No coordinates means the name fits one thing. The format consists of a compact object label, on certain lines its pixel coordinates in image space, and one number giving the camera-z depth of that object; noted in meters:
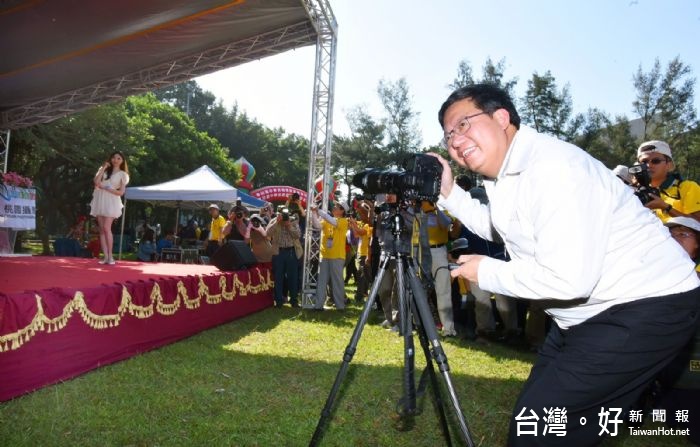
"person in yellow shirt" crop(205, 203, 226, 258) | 10.57
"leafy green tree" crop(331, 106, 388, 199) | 40.25
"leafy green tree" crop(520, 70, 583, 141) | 32.00
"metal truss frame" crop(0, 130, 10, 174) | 10.70
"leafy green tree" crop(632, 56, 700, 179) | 26.41
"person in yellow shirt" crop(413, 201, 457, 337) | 5.80
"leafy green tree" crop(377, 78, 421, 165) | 39.66
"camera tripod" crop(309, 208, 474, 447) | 2.28
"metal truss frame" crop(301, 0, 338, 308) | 8.27
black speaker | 7.18
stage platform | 3.14
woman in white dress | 6.45
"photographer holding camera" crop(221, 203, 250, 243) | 9.09
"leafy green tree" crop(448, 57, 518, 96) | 32.44
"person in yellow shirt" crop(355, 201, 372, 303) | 8.77
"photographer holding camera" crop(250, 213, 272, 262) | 8.53
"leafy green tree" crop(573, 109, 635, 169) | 29.15
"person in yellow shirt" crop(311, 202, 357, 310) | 7.93
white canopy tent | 13.30
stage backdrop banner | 7.31
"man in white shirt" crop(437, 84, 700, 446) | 1.32
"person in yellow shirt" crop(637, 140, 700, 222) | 3.81
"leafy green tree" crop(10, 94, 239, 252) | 17.34
